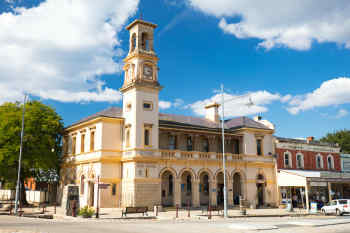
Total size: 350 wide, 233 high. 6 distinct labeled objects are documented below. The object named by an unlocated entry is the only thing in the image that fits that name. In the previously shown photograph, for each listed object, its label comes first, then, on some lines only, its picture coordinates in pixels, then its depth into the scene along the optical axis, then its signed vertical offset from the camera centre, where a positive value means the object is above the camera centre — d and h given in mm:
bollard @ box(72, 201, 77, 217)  26889 -2332
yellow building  36156 +2547
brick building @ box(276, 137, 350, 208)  40844 +879
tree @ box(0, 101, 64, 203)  37438 +4015
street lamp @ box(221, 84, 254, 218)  28197 -2297
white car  32006 -2823
